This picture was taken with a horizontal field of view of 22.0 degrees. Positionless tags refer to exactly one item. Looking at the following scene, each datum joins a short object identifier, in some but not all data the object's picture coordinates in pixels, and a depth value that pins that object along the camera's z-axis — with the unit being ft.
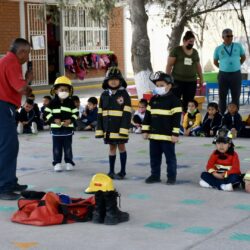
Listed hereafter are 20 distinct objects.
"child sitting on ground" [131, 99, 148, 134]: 41.34
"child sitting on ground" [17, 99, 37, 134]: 42.75
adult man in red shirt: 23.76
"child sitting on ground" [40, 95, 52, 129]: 43.82
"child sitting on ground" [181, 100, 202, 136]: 39.58
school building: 75.51
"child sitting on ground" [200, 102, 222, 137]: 38.73
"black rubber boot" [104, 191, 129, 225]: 20.16
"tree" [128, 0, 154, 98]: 48.88
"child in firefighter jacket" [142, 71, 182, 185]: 26.09
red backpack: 20.36
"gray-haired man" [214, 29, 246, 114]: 40.78
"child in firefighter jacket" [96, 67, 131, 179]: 27.14
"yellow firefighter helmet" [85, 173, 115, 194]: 20.40
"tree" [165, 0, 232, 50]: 49.52
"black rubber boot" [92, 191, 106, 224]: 20.33
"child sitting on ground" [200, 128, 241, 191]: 24.89
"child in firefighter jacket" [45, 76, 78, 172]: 29.19
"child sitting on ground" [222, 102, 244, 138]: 38.04
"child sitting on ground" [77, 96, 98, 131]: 43.34
